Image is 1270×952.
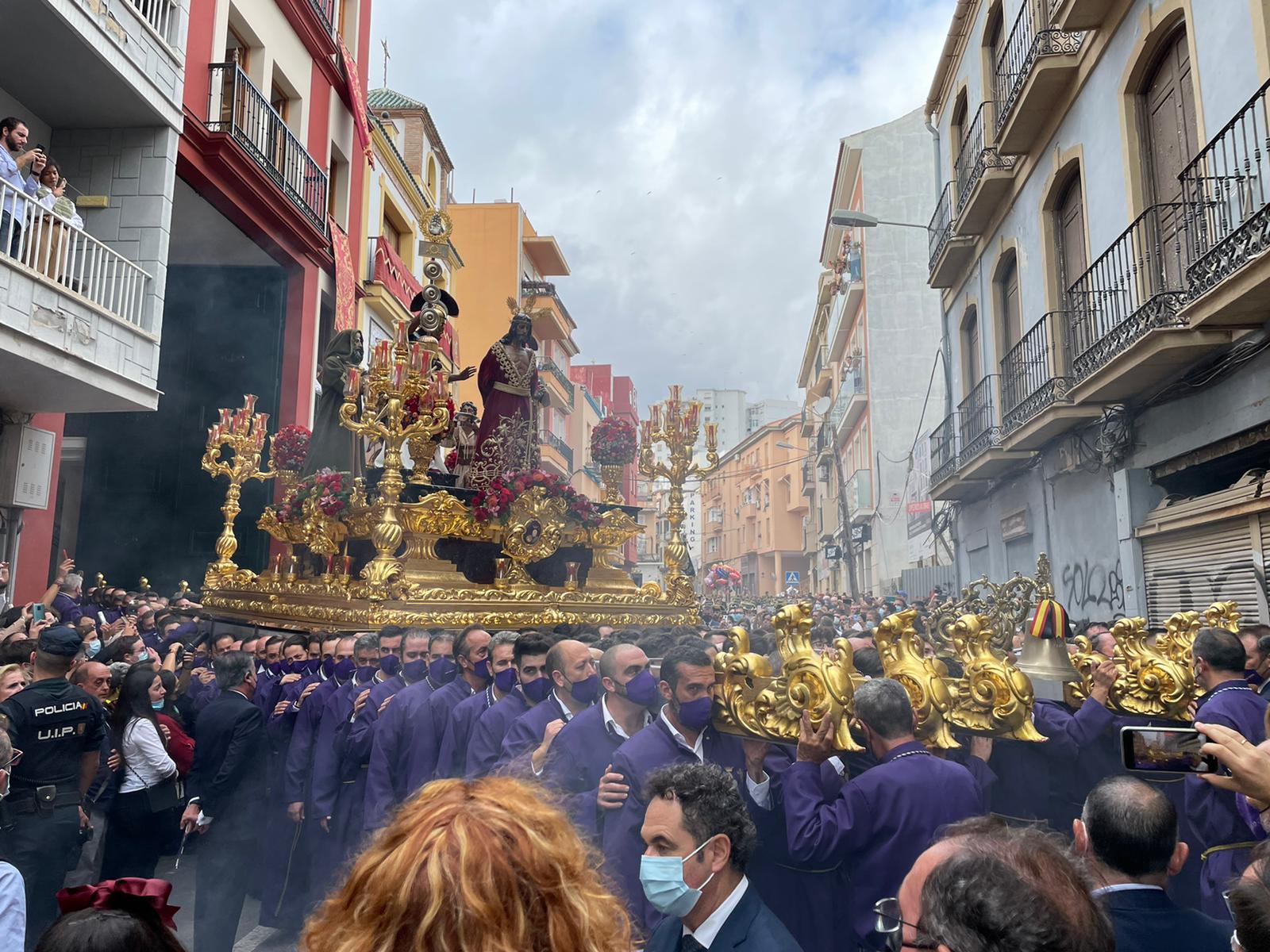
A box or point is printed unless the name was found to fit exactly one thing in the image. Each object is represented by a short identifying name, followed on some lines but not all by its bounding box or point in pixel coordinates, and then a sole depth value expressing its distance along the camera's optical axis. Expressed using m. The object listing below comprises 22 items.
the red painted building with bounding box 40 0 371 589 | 14.48
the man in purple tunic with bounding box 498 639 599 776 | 4.34
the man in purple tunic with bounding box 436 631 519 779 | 4.96
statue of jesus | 10.41
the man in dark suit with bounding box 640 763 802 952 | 2.38
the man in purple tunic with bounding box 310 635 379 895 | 5.50
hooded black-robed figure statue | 10.55
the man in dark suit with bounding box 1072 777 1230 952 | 2.16
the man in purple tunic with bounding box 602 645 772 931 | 3.14
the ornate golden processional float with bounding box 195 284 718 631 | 8.45
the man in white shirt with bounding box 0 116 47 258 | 7.83
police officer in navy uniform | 4.14
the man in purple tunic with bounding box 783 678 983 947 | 2.76
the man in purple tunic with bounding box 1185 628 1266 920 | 3.06
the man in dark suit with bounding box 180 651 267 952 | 4.84
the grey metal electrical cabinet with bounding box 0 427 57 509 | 9.62
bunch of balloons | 34.17
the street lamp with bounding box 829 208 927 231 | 18.02
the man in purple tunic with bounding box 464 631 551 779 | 4.62
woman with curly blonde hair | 1.30
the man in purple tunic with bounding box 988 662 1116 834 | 3.38
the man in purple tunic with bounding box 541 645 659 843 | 3.80
